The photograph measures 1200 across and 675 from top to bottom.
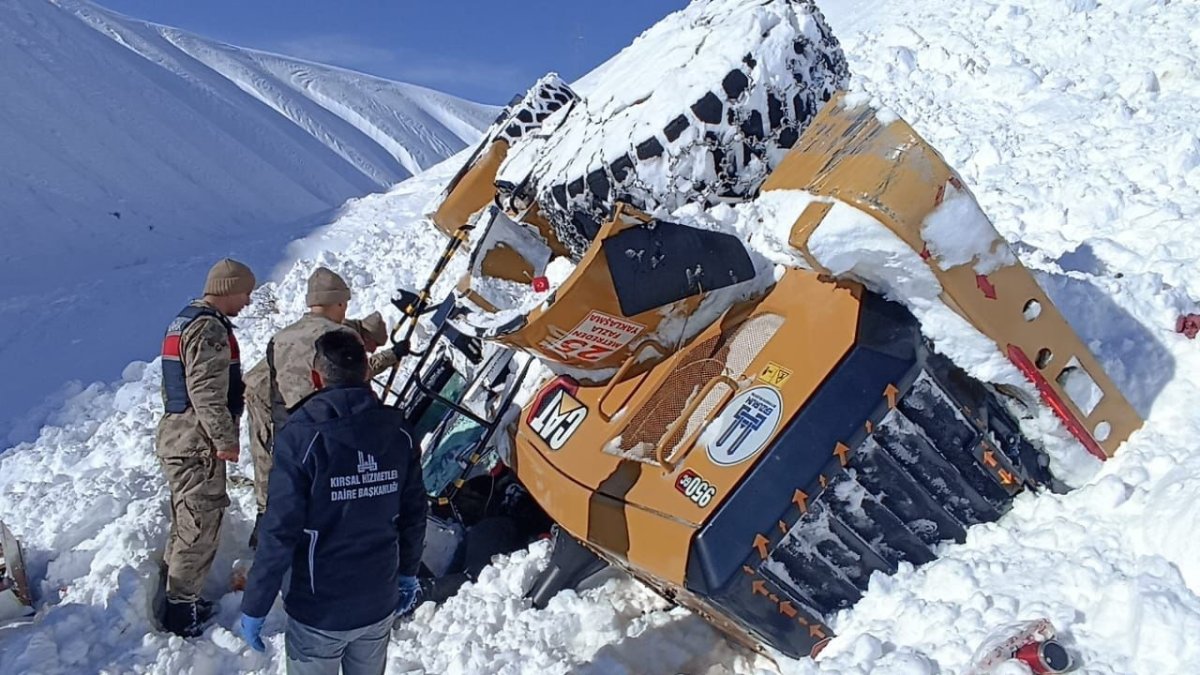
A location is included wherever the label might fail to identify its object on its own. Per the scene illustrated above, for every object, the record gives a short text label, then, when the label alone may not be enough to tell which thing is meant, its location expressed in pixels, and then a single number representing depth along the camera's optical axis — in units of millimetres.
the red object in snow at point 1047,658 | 2648
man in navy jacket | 3090
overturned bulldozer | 3146
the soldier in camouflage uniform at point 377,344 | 4836
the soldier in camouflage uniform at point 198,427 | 4309
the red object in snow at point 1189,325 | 3750
